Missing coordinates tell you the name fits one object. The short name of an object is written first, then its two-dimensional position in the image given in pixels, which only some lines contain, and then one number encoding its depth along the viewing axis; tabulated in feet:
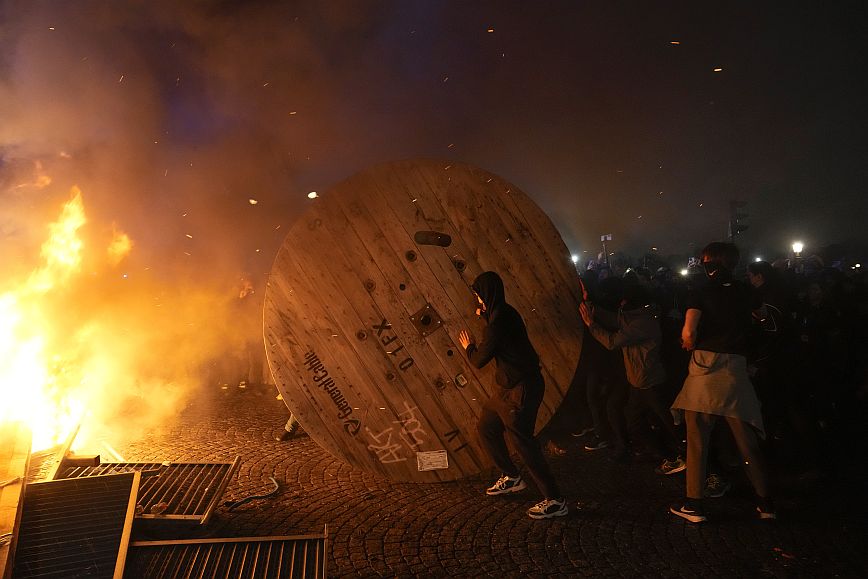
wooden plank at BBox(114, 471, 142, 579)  9.47
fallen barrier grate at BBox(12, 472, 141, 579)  9.57
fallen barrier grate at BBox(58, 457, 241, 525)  12.43
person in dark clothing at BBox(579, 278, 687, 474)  16.24
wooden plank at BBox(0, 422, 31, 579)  9.42
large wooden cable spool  14.83
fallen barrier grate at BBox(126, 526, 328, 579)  9.83
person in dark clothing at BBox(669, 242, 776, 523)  12.80
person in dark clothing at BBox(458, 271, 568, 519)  13.12
